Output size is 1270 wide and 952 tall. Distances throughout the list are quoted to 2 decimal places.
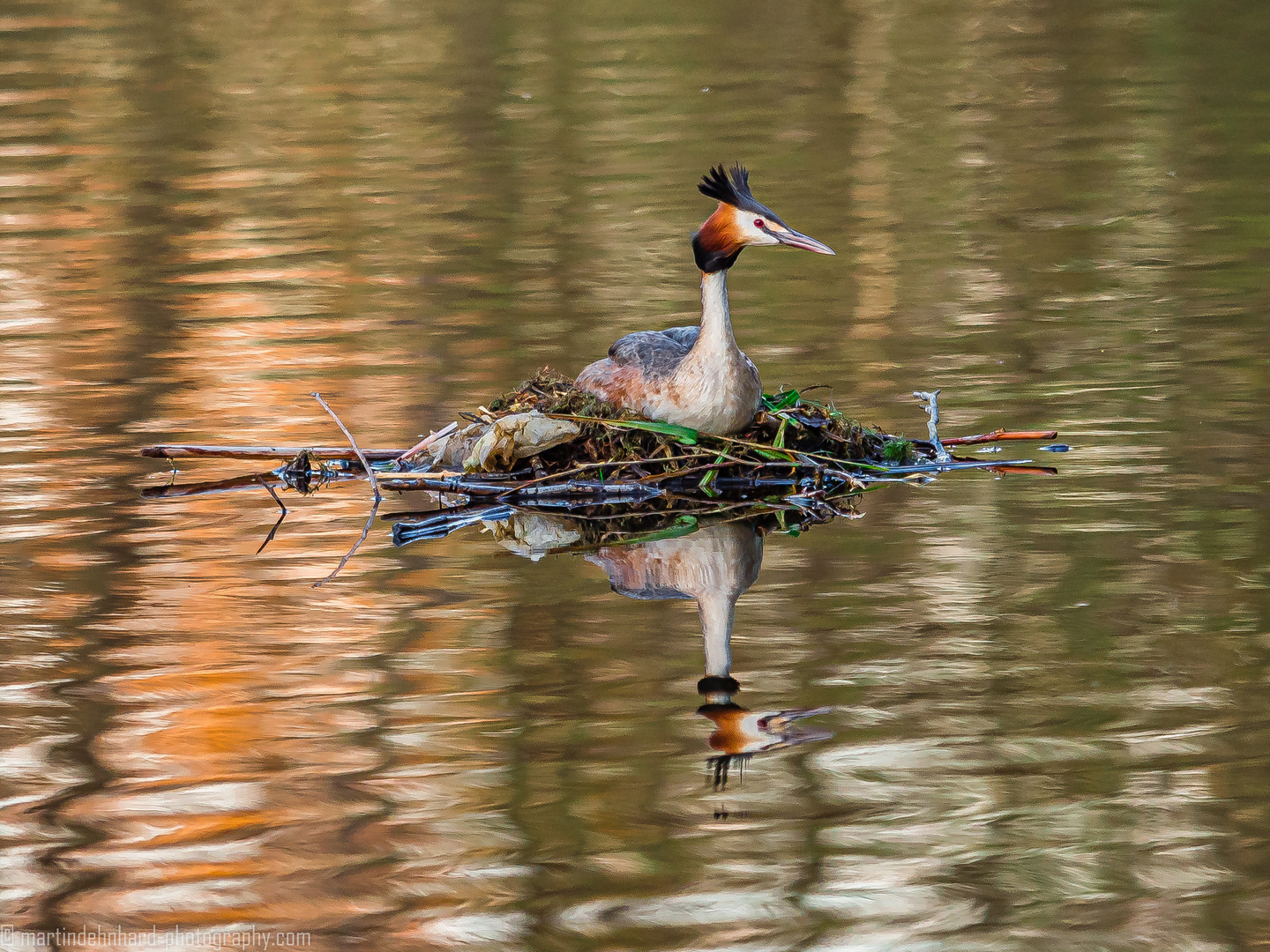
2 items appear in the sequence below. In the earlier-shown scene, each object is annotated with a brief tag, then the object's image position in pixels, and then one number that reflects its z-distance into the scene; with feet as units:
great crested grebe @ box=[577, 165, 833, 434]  58.59
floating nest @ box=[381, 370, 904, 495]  59.16
